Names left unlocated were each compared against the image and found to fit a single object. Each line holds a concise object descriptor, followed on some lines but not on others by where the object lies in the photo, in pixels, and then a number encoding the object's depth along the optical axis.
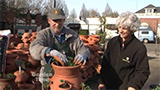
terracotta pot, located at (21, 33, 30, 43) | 5.60
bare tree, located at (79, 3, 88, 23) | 41.75
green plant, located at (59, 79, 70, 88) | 1.58
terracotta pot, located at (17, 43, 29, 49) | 5.29
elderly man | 1.62
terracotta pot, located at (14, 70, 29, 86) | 3.18
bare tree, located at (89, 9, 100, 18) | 46.95
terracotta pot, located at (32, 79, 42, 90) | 2.87
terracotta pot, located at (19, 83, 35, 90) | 2.62
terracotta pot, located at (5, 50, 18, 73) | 3.45
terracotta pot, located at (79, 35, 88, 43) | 5.93
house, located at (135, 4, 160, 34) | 22.95
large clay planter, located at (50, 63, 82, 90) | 1.54
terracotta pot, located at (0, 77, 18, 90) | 2.26
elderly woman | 1.60
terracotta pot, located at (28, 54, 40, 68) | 3.72
